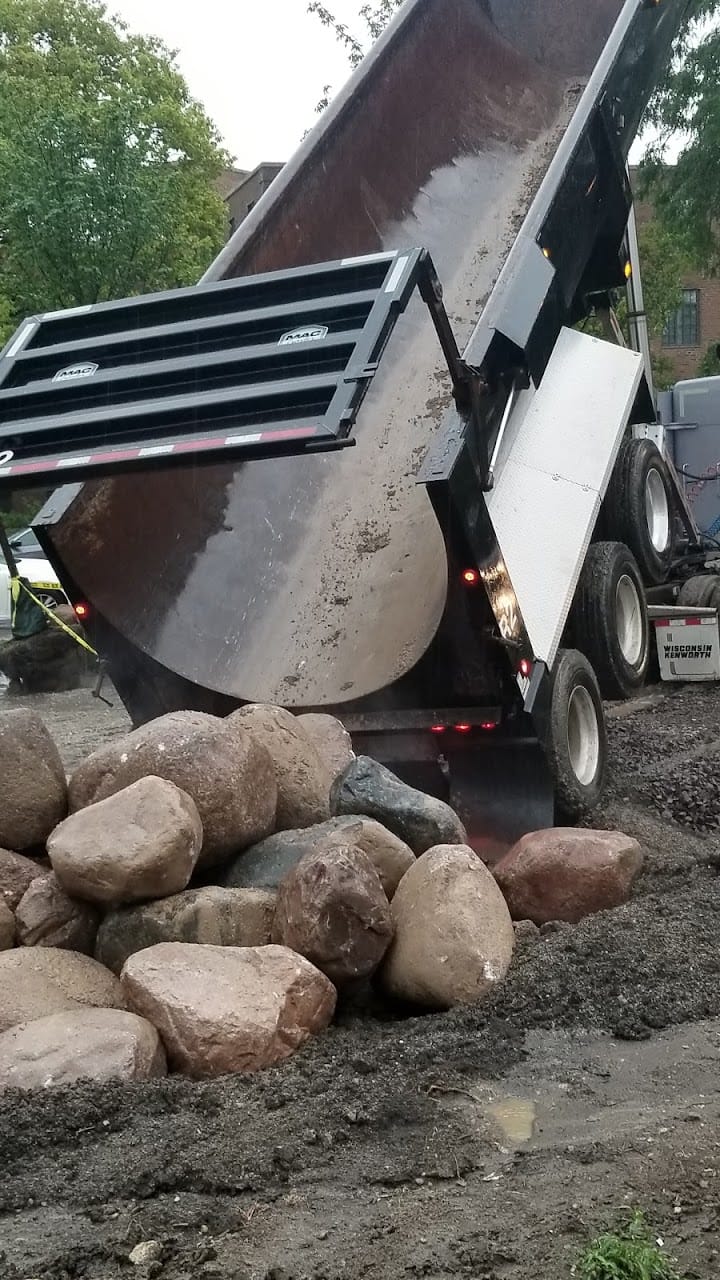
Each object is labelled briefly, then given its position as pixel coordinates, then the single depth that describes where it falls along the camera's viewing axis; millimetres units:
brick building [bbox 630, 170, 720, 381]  34594
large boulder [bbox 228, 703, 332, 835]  4344
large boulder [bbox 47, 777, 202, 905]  3520
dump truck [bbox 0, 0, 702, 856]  4277
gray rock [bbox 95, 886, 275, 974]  3574
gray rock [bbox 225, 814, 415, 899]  3875
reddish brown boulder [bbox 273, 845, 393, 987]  3518
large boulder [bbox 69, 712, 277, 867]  3848
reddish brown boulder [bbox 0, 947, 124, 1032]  3316
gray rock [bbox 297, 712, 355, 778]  4656
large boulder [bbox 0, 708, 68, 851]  3946
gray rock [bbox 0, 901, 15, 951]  3680
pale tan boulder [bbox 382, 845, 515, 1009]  3605
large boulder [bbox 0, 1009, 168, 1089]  3023
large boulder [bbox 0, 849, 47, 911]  3781
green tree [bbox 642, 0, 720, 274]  14547
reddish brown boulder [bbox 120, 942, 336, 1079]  3172
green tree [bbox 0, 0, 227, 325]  17547
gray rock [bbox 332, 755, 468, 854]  4113
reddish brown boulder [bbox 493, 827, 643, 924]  4238
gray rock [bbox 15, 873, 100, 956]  3668
